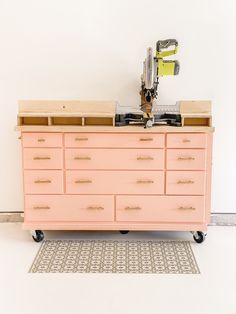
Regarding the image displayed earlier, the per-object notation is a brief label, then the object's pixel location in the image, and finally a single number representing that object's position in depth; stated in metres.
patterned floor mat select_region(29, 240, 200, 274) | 2.22
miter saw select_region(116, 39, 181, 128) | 2.41
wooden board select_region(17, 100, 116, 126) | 2.45
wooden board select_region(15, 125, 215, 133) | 2.42
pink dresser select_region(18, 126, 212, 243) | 2.46
